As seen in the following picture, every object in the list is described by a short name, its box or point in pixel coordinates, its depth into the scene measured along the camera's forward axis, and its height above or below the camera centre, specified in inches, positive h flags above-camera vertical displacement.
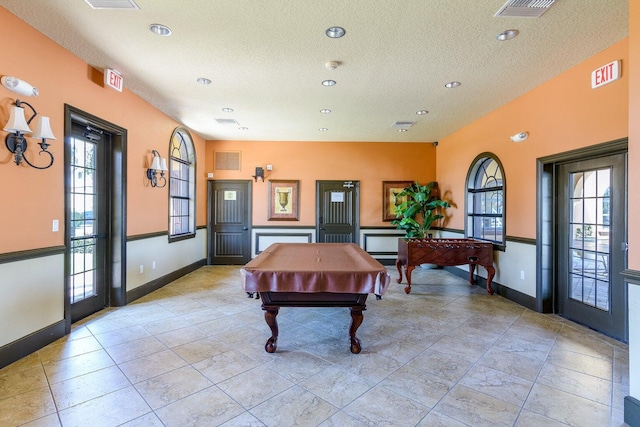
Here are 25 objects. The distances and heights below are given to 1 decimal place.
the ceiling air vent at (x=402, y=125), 216.6 +65.1
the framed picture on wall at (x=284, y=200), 273.1 +11.3
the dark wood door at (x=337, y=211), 275.0 +1.2
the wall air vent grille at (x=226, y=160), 272.4 +48.1
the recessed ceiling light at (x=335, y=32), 104.7 +64.7
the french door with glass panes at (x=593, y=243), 119.4 -13.7
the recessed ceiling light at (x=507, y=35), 105.4 +64.2
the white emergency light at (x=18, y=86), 95.8 +42.1
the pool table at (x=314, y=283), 95.8 -23.1
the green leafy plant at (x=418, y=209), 249.0 +2.8
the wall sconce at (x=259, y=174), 268.4 +34.7
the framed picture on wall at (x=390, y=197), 275.6 +14.2
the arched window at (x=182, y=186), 216.2 +21.2
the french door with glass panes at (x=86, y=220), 134.6 -3.6
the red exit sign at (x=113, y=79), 135.4 +62.2
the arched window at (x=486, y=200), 190.4 +8.5
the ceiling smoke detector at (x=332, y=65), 128.0 +64.7
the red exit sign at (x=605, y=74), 112.6 +54.4
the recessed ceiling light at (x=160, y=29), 103.2 +65.0
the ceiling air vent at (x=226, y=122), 211.5 +65.9
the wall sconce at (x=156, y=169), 179.6 +27.0
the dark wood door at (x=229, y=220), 272.8 -7.1
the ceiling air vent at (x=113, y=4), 90.0 +64.3
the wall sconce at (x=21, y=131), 97.3 +27.6
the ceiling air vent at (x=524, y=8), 89.8 +63.8
